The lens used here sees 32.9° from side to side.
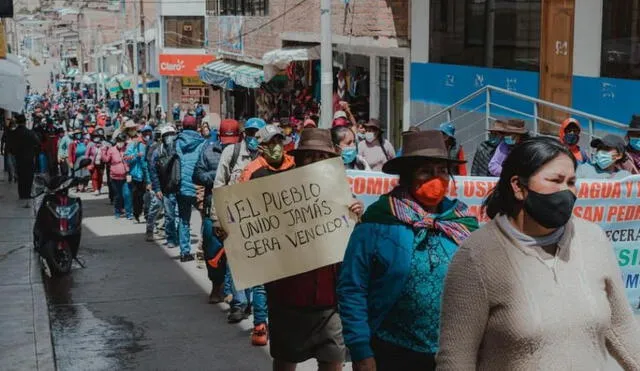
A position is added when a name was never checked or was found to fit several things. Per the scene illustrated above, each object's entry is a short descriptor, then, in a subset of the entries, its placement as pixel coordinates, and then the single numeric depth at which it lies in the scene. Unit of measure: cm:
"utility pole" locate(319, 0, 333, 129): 1692
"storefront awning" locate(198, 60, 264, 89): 2970
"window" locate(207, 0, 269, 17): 3097
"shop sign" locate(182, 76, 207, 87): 5497
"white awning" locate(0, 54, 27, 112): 2109
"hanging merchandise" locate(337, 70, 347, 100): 2378
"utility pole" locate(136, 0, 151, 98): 5848
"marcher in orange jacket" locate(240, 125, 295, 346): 709
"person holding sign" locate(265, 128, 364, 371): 595
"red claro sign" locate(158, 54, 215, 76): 4984
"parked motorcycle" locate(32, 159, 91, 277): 1199
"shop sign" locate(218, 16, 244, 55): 3334
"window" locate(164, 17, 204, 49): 5753
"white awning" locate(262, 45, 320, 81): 2428
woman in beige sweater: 319
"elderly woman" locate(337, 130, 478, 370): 439
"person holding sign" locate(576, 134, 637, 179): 838
